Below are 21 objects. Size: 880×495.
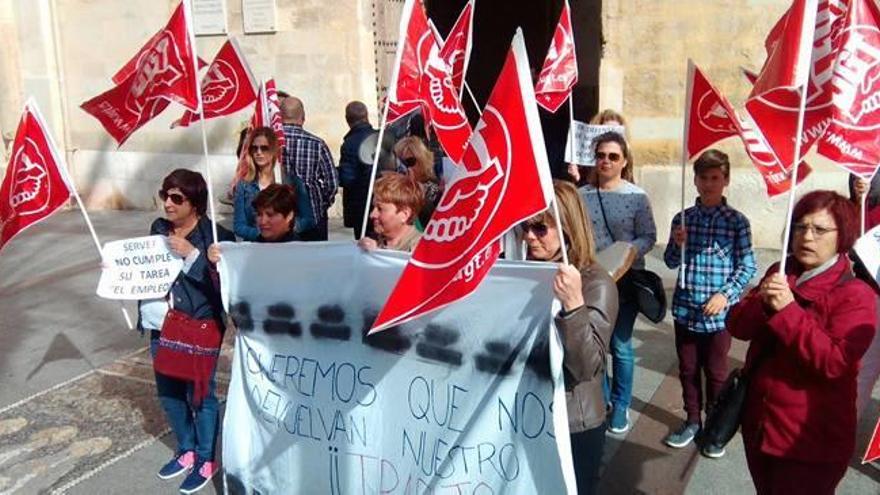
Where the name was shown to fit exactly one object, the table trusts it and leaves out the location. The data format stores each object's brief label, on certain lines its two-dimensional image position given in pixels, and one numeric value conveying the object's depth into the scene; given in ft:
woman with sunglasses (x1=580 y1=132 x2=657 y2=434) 13.73
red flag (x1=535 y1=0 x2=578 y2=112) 18.70
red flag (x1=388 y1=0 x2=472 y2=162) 14.16
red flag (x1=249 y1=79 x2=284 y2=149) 18.24
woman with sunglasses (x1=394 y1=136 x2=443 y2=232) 17.12
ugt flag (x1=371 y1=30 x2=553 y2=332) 7.59
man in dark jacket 21.12
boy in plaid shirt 12.71
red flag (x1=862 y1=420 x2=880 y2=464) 8.90
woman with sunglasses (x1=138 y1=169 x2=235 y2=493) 12.12
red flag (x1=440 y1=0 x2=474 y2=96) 19.22
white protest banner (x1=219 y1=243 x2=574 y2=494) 8.80
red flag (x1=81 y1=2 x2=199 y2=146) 13.05
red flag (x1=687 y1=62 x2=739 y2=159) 13.82
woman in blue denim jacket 15.84
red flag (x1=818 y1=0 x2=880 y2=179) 10.27
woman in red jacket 8.09
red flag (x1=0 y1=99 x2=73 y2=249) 12.72
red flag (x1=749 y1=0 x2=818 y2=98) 8.72
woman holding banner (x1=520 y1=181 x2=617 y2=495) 8.11
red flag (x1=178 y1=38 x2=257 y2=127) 17.37
